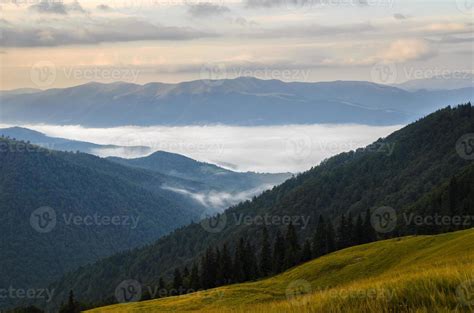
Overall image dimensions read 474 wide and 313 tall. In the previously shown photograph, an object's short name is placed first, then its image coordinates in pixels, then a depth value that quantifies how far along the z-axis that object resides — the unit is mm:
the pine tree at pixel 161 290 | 113531
